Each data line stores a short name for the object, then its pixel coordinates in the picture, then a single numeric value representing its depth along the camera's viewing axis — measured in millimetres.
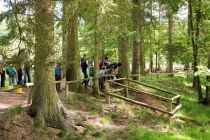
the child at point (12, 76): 15906
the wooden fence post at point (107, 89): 14156
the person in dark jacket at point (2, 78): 15617
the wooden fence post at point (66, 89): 13086
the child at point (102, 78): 16109
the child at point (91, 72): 16348
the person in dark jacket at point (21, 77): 16156
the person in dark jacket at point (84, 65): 17219
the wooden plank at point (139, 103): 12933
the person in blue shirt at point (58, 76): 15039
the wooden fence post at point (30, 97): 11804
